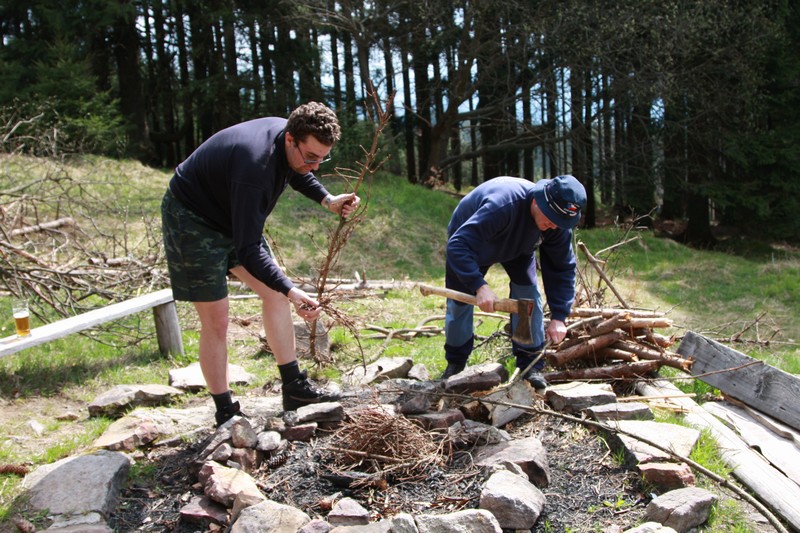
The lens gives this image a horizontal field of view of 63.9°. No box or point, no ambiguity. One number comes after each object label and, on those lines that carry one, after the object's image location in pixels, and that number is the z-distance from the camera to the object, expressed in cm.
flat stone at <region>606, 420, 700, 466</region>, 302
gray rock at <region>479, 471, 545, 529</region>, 259
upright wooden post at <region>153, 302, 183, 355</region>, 512
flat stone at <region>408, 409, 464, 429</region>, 337
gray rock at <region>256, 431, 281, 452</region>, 314
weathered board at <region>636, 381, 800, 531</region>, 288
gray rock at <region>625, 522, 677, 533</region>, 248
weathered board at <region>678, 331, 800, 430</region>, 371
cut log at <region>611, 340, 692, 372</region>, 427
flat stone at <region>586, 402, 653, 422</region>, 345
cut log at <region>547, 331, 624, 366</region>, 434
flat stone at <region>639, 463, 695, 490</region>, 286
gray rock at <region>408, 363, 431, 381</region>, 444
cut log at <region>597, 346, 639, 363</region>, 438
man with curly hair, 289
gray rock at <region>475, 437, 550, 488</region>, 293
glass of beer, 412
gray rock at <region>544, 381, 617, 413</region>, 359
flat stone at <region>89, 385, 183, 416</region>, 400
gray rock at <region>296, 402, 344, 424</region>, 334
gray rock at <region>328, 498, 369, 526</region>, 261
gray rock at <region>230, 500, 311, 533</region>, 254
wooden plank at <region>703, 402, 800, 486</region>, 329
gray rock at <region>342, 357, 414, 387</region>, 445
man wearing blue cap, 345
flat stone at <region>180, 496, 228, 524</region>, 273
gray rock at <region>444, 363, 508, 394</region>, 379
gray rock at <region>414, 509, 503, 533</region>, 249
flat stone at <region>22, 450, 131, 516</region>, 282
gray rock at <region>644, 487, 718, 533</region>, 262
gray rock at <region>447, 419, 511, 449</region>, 323
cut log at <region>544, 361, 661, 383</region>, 423
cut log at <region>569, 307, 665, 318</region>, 455
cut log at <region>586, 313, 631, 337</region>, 435
